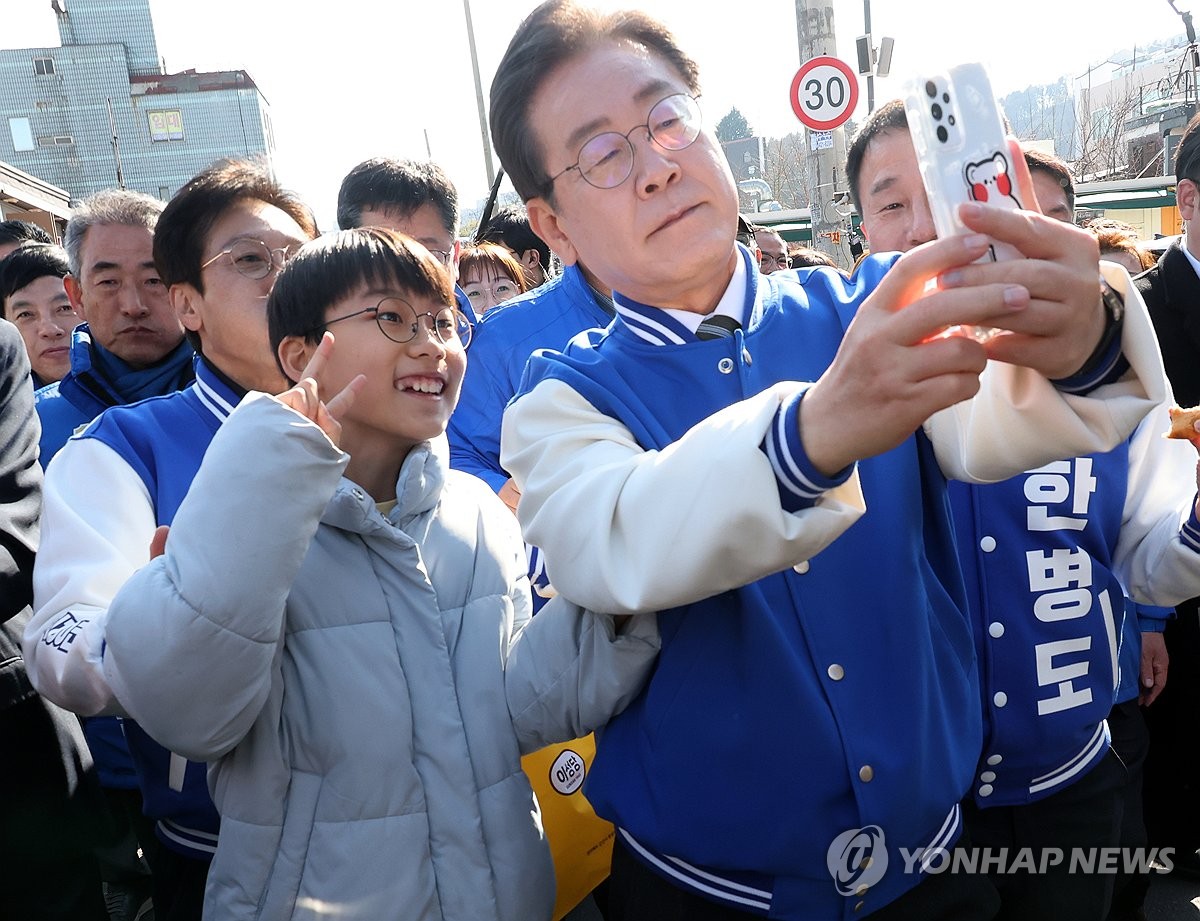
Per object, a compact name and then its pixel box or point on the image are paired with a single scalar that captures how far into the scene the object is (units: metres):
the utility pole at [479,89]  19.55
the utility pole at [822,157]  9.29
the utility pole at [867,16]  17.74
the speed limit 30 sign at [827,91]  8.88
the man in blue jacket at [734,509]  1.18
